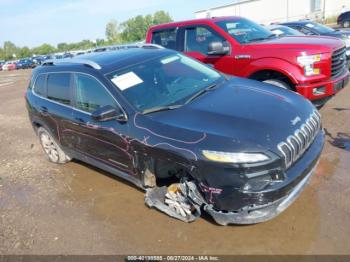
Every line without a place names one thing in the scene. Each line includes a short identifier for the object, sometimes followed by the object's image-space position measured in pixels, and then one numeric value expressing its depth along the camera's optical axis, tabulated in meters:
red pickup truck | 5.51
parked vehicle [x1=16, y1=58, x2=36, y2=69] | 42.62
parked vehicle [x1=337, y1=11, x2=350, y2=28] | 24.66
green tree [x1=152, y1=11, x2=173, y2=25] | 101.44
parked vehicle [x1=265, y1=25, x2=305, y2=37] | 9.01
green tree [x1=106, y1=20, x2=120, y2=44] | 107.72
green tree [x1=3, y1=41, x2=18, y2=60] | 97.21
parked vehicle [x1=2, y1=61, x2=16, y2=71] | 44.34
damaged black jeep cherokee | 3.03
